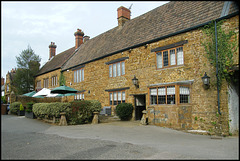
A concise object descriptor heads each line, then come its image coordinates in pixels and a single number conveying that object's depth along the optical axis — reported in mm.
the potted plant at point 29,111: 16097
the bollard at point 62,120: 12221
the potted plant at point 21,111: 18472
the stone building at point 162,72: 10680
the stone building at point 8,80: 38594
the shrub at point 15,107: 19414
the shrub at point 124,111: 14672
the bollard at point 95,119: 13195
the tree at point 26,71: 30469
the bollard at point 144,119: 12106
